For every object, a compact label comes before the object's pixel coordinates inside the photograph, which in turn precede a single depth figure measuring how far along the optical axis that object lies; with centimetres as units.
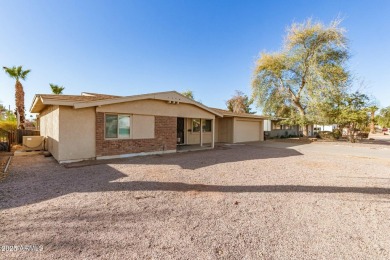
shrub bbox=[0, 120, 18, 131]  1521
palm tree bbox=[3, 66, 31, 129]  1716
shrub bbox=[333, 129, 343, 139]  2302
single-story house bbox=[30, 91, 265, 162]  777
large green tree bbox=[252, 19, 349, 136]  1959
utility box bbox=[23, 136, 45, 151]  1049
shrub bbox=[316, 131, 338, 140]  2331
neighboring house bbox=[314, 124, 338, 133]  3612
